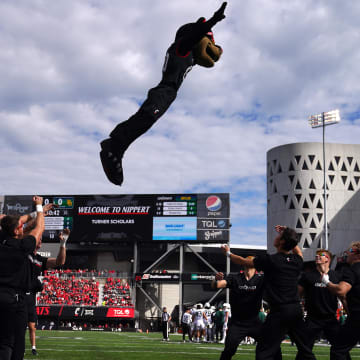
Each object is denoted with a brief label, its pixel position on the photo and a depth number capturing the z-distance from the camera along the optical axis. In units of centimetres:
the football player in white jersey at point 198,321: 2220
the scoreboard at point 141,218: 4353
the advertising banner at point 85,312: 4066
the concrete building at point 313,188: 7606
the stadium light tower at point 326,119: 6469
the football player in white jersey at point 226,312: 2091
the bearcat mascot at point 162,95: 632
